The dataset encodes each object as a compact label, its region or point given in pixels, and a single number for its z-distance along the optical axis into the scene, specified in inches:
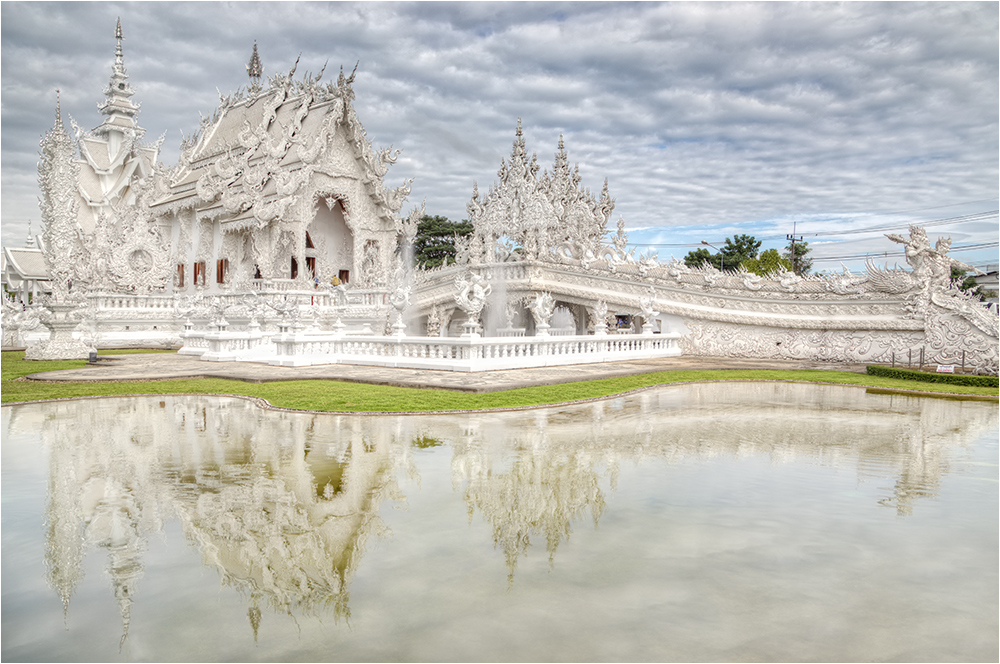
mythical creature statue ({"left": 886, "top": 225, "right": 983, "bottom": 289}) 645.3
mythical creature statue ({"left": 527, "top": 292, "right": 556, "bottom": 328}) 620.5
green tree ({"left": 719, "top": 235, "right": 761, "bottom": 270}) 1983.3
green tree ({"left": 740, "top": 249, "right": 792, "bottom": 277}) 1665.8
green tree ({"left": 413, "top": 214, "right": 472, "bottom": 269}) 1806.1
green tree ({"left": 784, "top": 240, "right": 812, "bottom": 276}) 2073.6
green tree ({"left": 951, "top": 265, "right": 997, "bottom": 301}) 1623.3
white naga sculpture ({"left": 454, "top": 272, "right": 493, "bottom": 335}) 560.1
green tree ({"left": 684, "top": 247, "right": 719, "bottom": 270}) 2000.5
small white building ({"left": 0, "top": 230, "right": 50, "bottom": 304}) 1683.1
